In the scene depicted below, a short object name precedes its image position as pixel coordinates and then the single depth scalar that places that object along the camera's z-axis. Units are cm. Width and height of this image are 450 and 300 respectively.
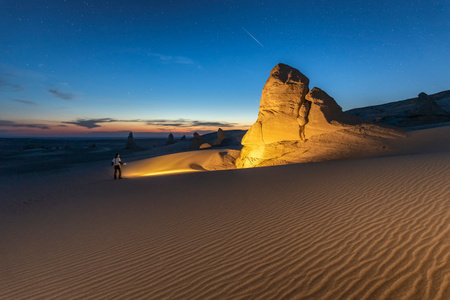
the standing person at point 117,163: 1468
